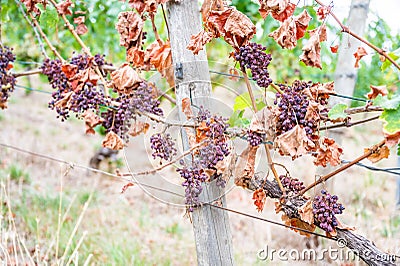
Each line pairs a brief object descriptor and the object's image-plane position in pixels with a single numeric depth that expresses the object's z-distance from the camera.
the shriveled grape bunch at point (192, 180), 2.09
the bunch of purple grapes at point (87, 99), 2.25
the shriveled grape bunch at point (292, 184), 2.10
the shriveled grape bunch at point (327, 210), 2.03
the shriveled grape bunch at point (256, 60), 2.04
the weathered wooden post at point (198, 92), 2.15
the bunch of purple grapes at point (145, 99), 2.20
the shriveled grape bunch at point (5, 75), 2.46
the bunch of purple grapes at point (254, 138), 2.04
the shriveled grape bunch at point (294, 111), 2.01
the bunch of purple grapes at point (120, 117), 2.22
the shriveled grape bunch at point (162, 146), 2.13
